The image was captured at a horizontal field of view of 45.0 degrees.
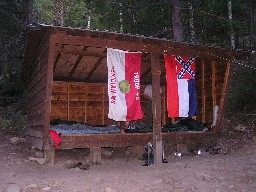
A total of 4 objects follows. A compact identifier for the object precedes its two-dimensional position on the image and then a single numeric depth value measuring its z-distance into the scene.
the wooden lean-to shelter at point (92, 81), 8.62
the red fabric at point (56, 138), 8.38
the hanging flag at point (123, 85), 9.41
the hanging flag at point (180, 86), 10.30
